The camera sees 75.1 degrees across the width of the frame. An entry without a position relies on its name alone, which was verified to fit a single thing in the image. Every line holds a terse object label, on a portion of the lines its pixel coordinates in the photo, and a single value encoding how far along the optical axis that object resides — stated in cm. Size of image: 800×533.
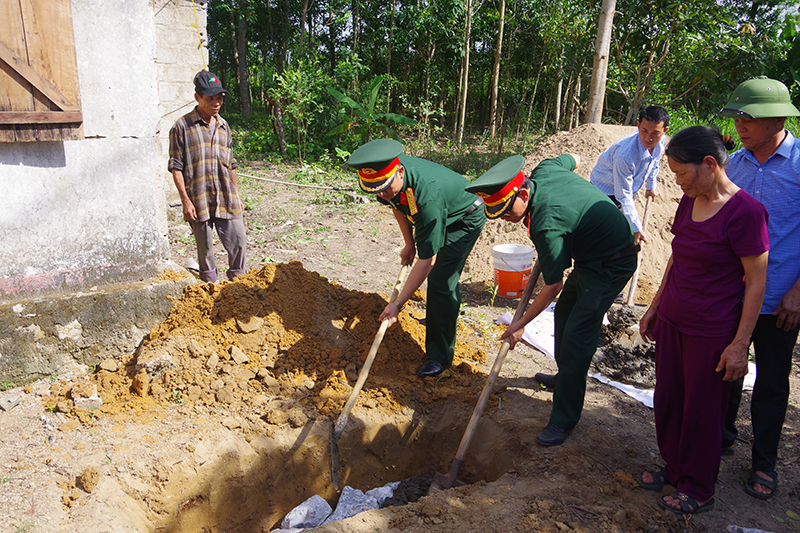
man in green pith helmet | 250
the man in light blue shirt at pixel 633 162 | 434
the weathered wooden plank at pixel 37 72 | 306
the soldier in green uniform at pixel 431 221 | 326
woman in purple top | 221
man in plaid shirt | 425
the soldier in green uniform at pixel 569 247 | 276
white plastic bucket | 534
